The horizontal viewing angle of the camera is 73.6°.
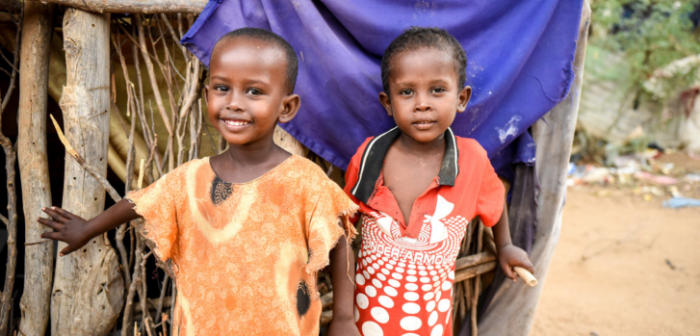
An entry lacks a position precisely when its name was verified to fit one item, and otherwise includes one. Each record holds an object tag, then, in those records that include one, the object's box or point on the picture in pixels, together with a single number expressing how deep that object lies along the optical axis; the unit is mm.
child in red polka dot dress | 1597
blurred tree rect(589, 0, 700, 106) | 6012
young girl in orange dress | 1371
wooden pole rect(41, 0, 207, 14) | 1716
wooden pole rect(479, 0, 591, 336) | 2096
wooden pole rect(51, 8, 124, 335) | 1771
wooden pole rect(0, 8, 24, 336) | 1889
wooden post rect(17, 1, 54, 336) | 1832
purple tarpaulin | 1812
